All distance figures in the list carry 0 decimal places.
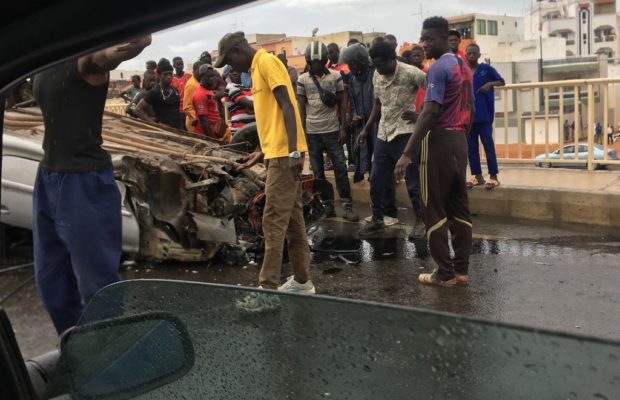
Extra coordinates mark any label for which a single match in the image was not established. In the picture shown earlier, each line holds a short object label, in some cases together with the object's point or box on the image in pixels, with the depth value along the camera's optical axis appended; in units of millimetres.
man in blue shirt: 7836
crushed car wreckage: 5746
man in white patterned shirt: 6539
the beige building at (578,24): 73675
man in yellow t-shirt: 4531
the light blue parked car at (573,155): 8109
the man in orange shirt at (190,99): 9227
